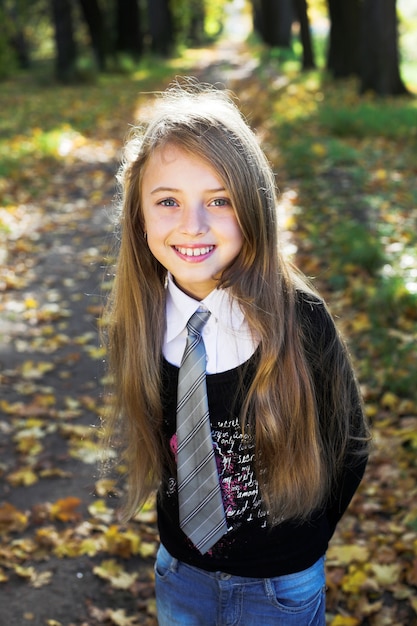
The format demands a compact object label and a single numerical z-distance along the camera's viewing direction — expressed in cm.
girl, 194
